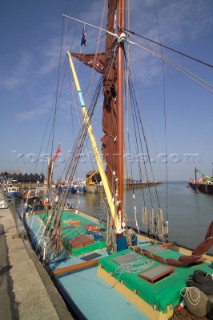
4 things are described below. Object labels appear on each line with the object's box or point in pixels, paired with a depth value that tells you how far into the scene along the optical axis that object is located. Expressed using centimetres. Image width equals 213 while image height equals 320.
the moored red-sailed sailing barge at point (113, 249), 514
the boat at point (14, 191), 4948
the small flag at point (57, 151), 2203
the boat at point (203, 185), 7394
